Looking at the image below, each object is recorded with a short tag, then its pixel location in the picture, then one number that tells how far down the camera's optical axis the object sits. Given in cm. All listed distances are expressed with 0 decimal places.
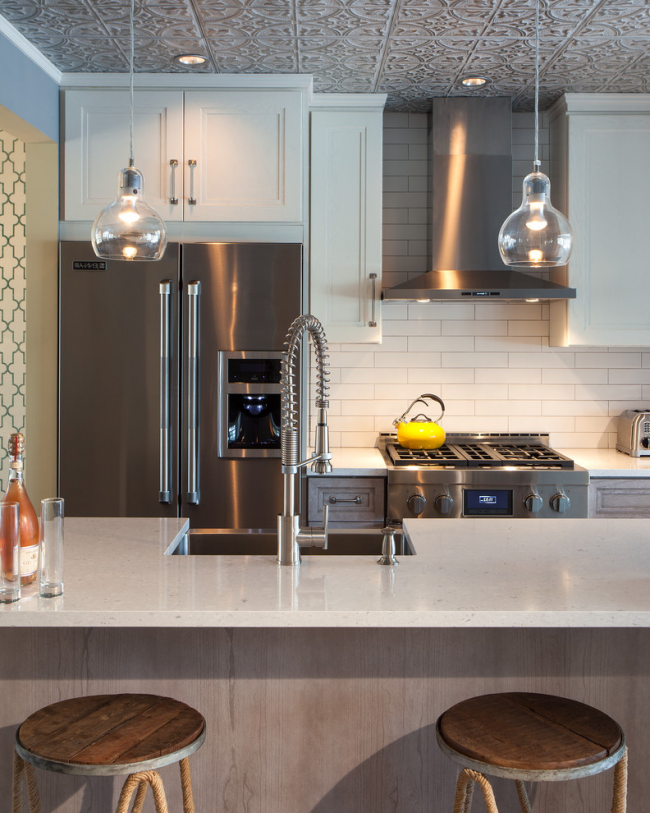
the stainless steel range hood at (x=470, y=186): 382
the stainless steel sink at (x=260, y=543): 235
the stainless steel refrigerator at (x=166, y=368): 348
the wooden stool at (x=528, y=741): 150
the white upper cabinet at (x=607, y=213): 380
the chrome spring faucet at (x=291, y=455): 195
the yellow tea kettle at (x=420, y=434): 381
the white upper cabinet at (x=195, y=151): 358
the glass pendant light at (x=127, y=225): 186
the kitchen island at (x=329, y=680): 190
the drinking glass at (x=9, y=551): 166
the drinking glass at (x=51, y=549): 169
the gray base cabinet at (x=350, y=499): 354
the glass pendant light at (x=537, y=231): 191
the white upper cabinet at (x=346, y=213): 377
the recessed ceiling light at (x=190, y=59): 333
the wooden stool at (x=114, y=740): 149
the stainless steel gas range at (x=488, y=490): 348
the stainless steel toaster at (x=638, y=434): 391
